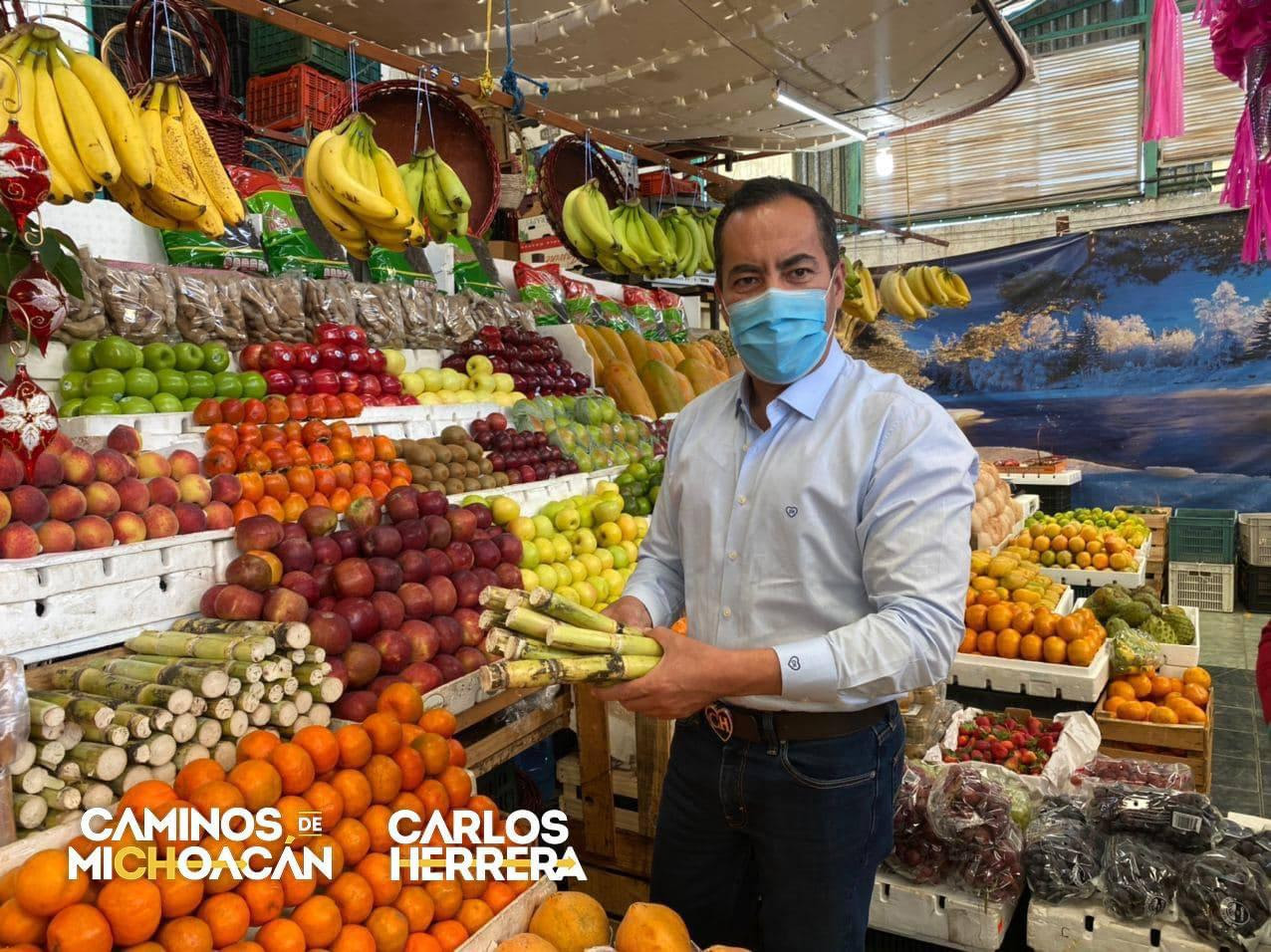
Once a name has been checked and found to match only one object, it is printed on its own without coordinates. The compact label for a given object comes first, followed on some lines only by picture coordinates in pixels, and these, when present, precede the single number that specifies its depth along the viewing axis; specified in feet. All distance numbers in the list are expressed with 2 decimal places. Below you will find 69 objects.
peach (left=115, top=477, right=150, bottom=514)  8.20
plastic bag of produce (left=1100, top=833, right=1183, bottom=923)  7.87
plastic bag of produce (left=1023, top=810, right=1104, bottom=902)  8.23
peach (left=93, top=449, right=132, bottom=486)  8.21
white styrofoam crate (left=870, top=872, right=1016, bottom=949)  8.43
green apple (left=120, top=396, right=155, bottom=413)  9.64
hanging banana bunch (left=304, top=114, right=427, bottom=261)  9.69
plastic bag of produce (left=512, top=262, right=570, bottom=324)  18.52
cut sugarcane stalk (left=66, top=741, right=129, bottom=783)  5.80
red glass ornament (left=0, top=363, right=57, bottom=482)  6.14
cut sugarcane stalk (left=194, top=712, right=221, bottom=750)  6.30
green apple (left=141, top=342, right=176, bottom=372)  10.36
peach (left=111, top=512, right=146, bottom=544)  7.94
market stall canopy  13.07
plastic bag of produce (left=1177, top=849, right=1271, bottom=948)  7.43
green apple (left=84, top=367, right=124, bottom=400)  9.57
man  4.71
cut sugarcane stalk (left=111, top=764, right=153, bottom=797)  5.89
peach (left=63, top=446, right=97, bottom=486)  7.85
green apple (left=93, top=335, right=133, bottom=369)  9.81
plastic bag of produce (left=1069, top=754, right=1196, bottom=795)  10.05
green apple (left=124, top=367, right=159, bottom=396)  9.89
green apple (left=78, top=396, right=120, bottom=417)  9.30
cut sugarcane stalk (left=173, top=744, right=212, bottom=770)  6.13
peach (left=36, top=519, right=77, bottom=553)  7.34
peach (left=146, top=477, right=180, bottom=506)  8.60
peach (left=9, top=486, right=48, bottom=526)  7.17
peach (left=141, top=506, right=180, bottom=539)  8.25
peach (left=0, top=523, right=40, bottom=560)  6.99
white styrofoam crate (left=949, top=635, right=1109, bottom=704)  12.54
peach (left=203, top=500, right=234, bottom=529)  8.82
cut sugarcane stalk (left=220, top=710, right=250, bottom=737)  6.47
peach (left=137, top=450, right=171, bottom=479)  8.97
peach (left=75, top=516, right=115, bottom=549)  7.59
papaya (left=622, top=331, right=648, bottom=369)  19.42
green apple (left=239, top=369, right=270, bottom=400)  11.05
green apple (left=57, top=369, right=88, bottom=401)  9.54
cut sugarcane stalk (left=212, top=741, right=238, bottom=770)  6.36
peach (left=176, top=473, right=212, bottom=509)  8.98
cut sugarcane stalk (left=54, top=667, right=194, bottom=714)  6.25
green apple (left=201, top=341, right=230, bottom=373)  10.98
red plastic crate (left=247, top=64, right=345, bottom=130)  20.89
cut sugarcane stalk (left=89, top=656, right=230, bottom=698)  6.46
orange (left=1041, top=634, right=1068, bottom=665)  12.88
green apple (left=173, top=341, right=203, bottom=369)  10.70
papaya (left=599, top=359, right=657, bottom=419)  17.57
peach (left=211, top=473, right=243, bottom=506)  9.21
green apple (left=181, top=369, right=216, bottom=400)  10.51
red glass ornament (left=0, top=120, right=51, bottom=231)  5.86
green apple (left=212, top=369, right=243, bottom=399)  10.76
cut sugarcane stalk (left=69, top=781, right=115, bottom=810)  5.72
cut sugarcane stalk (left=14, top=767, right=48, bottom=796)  5.57
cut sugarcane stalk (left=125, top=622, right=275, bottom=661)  6.91
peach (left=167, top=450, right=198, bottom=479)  9.30
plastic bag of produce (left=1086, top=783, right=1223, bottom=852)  8.23
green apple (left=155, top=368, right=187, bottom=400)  10.30
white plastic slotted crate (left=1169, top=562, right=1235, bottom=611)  26.37
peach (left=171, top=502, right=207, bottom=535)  8.59
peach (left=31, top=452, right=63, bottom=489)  7.50
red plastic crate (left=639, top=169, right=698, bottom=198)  23.12
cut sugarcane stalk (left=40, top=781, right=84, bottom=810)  5.59
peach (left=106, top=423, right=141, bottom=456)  8.91
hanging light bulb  22.39
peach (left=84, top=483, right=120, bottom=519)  7.93
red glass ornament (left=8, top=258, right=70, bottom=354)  6.47
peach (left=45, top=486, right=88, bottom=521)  7.59
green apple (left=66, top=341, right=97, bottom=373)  9.78
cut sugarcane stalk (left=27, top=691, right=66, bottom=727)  5.78
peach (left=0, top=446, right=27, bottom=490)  7.20
